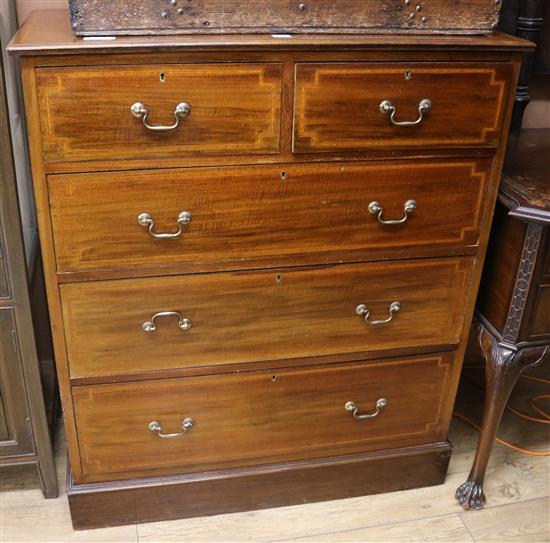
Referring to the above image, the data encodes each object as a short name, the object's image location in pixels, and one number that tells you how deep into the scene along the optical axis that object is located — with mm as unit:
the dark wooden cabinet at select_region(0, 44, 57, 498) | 1430
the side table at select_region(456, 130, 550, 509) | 1492
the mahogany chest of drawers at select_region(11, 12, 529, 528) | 1318
